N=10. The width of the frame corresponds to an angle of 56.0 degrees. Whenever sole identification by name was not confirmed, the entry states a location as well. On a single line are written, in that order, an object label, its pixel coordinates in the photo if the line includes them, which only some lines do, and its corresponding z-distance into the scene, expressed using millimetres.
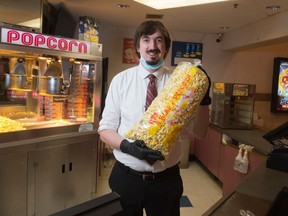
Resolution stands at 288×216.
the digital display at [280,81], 4848
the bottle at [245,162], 2775
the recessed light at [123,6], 3197
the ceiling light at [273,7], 2897
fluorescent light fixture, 1972
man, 1323
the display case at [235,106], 3643
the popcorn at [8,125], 2170
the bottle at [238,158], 2842
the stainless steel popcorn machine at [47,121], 2184
